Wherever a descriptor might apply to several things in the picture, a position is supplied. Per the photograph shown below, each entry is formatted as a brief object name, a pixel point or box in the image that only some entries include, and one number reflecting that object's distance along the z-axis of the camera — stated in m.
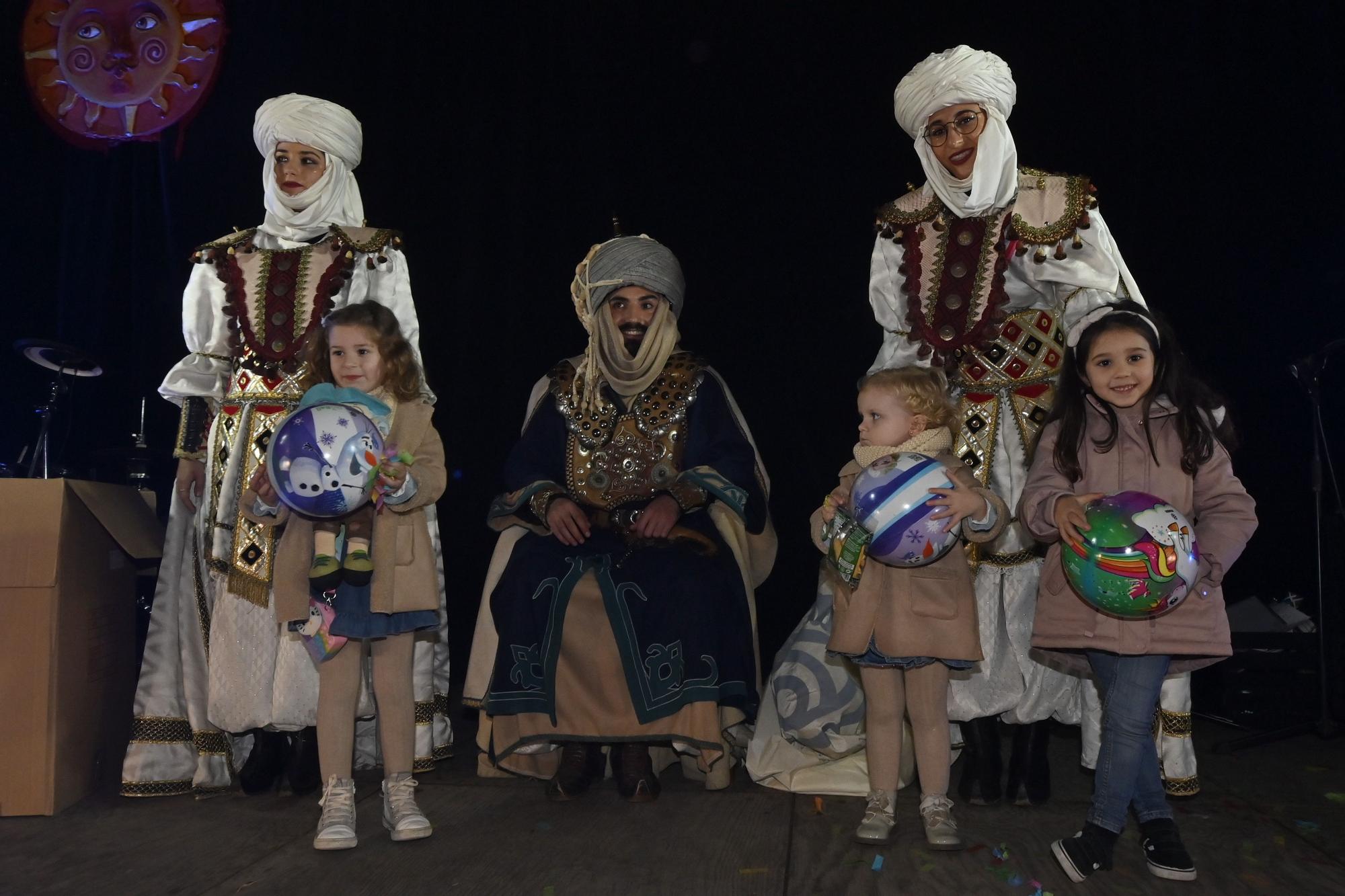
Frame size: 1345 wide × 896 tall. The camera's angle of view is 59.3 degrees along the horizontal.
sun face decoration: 5.00
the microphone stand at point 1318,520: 3.53
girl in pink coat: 2.41
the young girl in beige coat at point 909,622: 2.62
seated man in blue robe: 3.22
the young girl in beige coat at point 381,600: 2.68
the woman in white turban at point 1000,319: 3.08
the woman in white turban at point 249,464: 3.28
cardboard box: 3.03
